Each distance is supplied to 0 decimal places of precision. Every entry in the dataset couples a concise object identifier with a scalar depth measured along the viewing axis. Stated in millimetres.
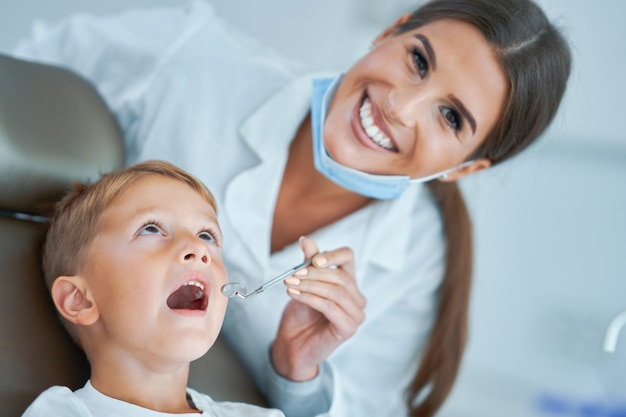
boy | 890
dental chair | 977
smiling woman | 1222
